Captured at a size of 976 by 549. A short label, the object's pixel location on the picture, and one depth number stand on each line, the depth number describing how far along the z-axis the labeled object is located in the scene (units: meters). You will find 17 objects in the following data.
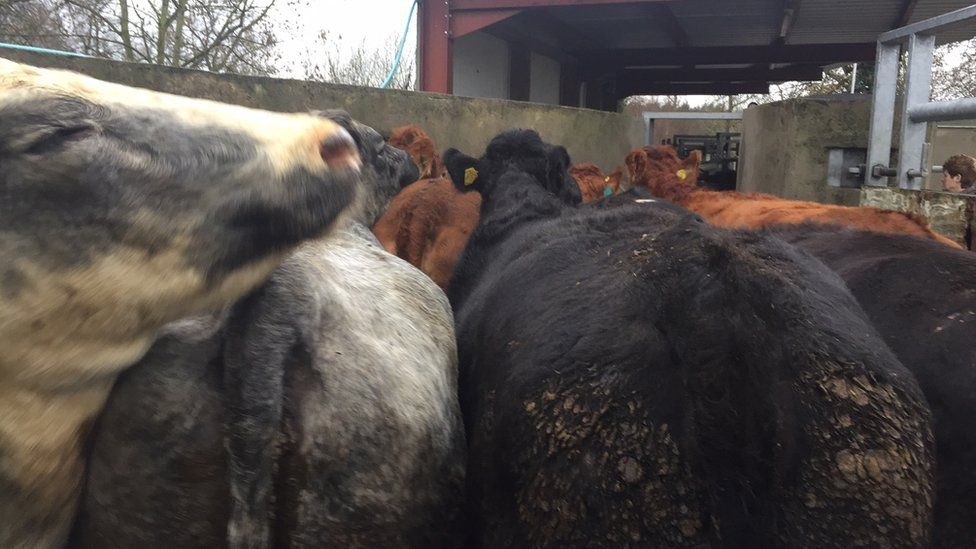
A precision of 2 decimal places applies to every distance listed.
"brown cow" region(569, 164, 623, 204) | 6.54
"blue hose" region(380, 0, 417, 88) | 8.59
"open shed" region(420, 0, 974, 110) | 10.00
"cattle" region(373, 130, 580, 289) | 4.88
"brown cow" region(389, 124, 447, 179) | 6.33
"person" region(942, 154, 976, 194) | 7.12
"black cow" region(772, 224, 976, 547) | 1.94
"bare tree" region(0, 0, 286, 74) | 11.88
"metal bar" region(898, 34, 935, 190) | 5.09
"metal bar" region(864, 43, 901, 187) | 6.05
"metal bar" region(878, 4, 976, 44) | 4.33
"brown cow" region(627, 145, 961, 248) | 3.87
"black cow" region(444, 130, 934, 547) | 1.39
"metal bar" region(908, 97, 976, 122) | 4.36
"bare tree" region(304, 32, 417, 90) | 17.06
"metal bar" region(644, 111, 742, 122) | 11.69
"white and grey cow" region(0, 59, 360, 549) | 1.22
